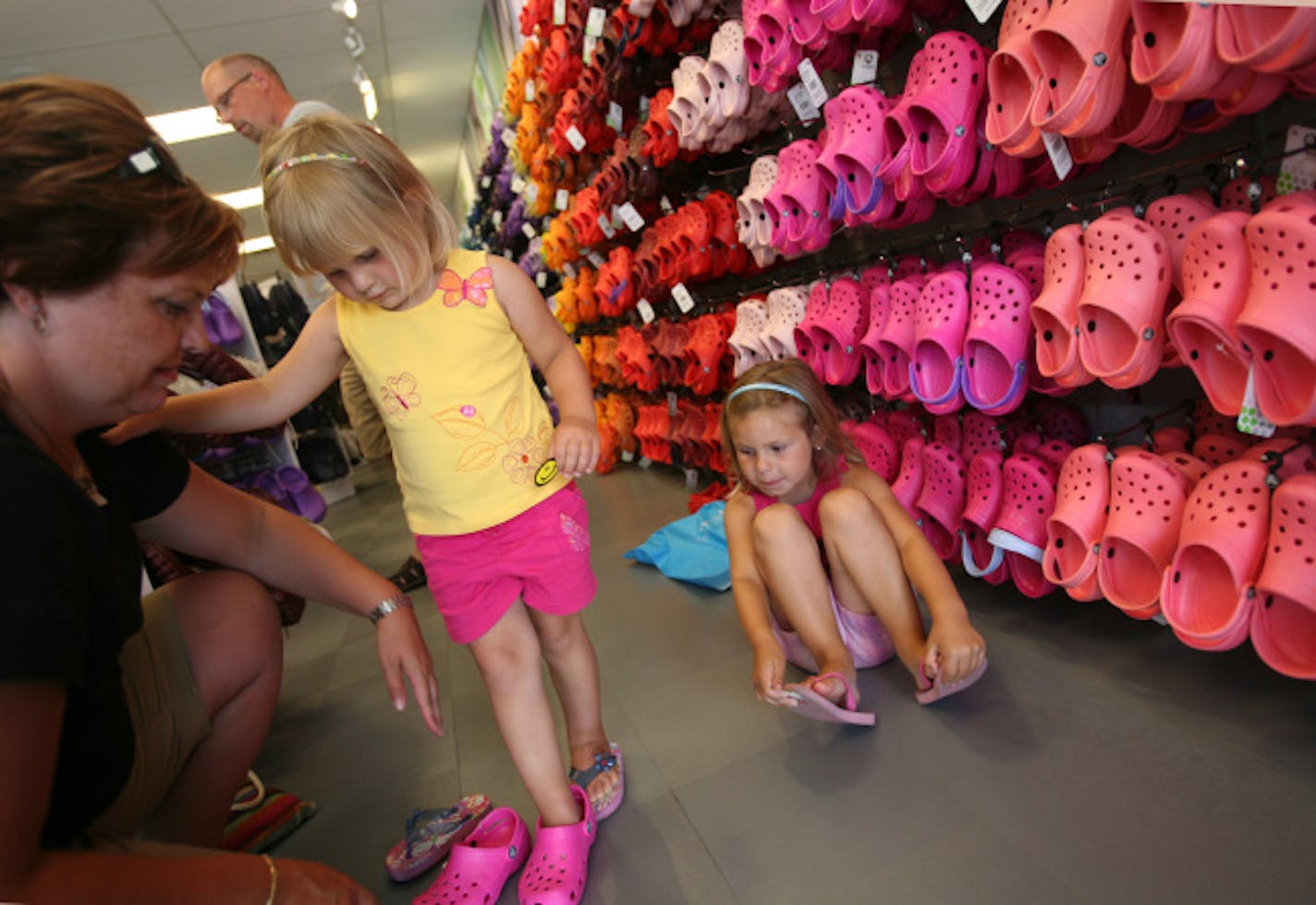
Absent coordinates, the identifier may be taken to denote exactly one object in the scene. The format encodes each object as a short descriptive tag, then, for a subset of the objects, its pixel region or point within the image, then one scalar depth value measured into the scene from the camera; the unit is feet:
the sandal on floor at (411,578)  10.21
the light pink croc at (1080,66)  3.76
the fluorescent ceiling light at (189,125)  20.68
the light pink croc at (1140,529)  4.24
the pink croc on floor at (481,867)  4.03
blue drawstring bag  7.67
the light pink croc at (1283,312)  3.22
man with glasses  8.73
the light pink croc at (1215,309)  3.60
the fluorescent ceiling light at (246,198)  29.55
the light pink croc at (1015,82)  4.19
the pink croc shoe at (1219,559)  3.69
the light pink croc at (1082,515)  4.59
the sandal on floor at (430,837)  4.42
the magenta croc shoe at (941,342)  5.29
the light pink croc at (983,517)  5.50
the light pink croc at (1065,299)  4.44
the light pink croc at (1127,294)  4.06
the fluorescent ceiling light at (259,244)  38.15
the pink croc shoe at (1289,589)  3.42
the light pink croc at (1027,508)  5.16
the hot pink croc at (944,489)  5.98
